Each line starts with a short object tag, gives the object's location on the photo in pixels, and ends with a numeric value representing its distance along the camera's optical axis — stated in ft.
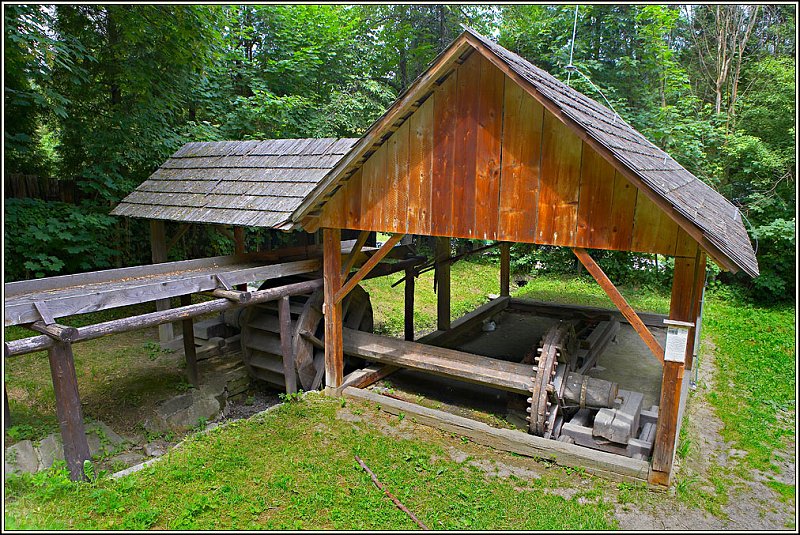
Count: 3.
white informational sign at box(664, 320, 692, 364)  14.25
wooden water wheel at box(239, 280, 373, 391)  24.31
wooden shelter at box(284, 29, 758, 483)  14.05
